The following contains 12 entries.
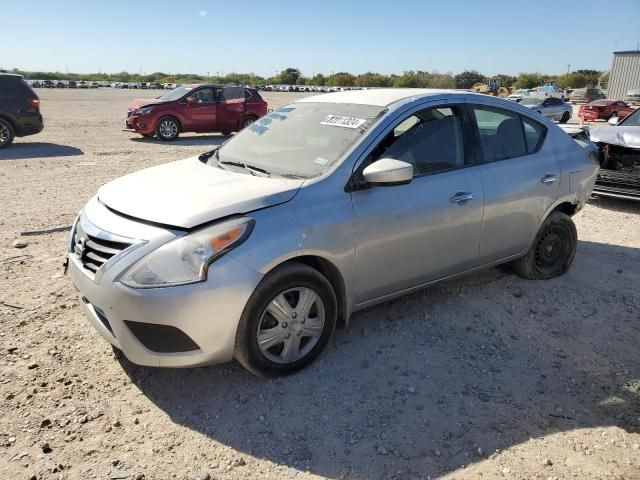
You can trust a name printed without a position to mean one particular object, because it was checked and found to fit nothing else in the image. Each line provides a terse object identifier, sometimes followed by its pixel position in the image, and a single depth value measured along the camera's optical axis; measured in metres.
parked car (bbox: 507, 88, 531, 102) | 40.37
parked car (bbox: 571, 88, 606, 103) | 38.94
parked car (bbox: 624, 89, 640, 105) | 32.90
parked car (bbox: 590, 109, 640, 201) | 7.35
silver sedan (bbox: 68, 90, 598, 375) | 2.82
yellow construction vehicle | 39.24
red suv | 14.98
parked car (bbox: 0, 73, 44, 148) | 12.40
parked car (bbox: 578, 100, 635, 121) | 25.08
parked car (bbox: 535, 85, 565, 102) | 37.38
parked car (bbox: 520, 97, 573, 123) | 23.55
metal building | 39.97
